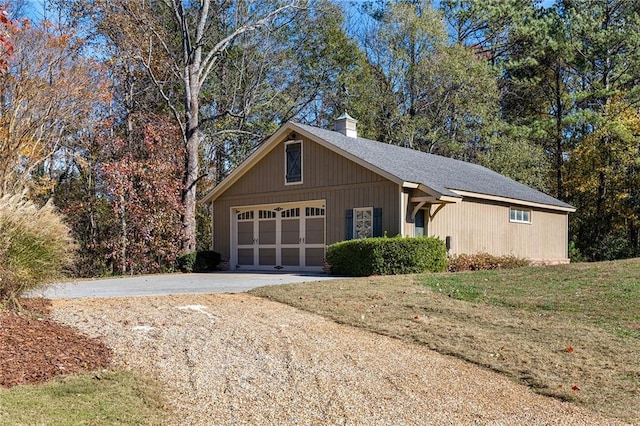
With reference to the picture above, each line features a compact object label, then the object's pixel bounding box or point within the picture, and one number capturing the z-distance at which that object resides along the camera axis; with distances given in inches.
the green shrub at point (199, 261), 793.6
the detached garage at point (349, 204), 666.8
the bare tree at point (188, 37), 868.6
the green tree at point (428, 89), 1161.4
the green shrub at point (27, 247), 295.3
